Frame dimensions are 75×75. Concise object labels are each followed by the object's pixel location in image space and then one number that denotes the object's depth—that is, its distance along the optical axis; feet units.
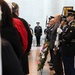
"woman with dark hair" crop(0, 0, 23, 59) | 6.00
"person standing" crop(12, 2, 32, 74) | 12.83
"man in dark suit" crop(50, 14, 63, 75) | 21.01
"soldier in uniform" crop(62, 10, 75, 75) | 17.31
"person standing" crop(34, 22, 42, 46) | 57.93
